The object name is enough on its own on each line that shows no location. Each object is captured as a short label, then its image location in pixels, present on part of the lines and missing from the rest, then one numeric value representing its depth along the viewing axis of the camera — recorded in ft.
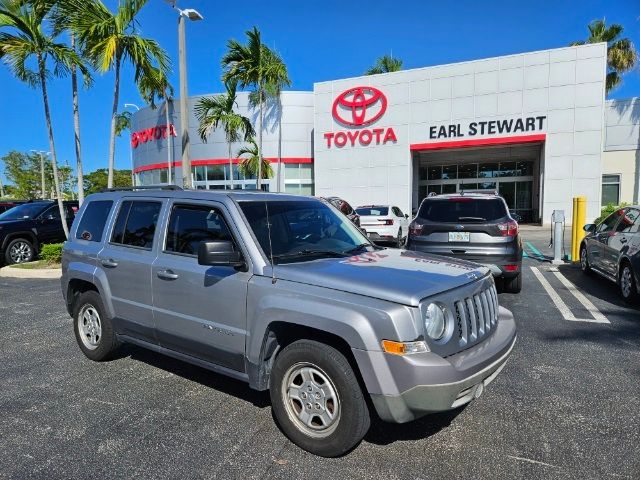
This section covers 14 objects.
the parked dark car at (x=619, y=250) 22.16
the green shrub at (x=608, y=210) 63.75
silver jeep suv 8.73
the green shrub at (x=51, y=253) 37.99
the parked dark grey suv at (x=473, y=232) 23.52
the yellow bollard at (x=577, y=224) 37.01
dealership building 74.13
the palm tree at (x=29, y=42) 34.86
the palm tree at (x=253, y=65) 61.62
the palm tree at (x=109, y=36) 34.42
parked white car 48.24
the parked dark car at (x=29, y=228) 38.65
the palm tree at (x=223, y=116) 63.41
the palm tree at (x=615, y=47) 92.02
